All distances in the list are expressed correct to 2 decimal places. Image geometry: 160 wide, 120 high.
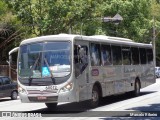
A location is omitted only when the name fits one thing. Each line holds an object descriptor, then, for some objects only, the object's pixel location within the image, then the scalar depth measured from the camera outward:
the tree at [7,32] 40.66
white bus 15.62
